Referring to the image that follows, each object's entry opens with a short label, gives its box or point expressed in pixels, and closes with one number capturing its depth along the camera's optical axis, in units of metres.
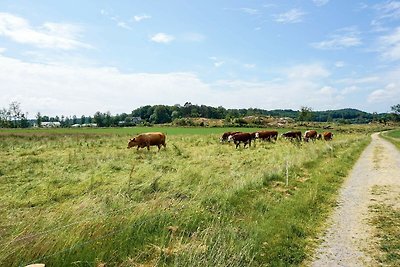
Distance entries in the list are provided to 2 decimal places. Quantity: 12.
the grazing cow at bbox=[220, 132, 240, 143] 39.38
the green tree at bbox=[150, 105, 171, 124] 145.56
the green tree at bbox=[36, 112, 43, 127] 137.38
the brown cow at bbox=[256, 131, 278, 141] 40.56
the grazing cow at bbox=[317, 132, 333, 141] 50.96
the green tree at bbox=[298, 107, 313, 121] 126.81
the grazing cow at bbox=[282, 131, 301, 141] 44.50
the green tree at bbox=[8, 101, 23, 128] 124.50
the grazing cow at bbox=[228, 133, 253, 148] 33.99
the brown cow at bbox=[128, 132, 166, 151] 30.06
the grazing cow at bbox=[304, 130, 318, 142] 46.04
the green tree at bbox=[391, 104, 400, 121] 168.10
